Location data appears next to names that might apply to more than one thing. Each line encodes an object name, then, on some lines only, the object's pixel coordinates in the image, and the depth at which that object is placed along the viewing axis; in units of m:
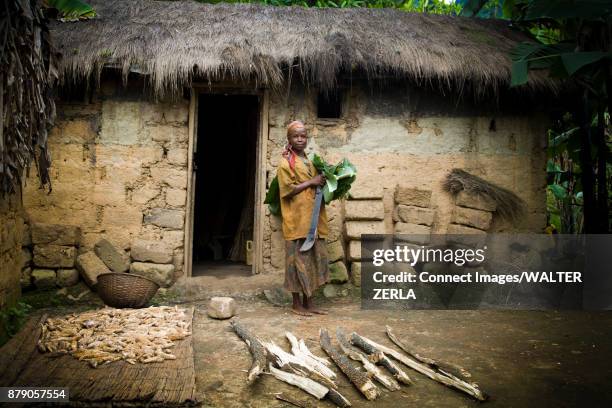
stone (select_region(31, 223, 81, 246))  5.03
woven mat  2.50
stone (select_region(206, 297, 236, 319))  4.39
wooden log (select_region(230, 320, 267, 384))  2.92
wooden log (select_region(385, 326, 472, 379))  3.00
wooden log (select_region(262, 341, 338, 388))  2.89
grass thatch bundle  5.44
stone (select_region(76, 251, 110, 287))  4.98
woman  4.43
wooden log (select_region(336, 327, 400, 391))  2.84
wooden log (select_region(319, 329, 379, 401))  2.70
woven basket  4.36
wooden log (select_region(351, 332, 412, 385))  2.92
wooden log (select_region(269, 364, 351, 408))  2.58
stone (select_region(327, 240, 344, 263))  5.27
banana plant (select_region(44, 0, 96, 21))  5.38
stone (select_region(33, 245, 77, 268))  5.00
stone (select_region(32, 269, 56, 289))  4.96
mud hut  5.14
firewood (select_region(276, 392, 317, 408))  2.56
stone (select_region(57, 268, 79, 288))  5.02
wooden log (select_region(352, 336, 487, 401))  2.70
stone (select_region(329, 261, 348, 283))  5.19
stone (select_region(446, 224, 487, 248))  5.43
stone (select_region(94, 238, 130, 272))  5.13
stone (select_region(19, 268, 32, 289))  4.89
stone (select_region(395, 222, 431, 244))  5.34
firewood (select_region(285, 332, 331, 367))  3.17
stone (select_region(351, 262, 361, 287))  5.18
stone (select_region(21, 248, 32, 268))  4.90
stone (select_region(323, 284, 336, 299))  5.14
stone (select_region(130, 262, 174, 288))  5.09
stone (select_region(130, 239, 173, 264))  5.16
